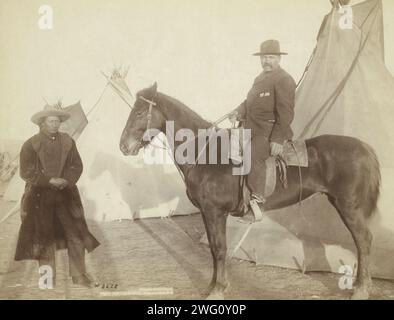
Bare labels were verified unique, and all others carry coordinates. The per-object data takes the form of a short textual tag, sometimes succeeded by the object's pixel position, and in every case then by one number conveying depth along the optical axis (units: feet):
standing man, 15.61
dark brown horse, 14.15
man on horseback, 13.94
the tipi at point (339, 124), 15.94
